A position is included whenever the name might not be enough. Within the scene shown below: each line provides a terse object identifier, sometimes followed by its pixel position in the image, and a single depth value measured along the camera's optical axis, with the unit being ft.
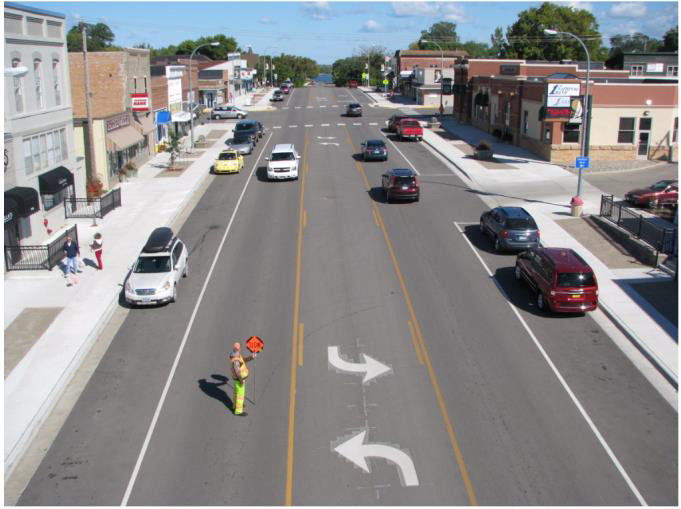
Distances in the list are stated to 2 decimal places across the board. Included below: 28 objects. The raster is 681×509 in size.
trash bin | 110.42
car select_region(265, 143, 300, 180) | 140.36
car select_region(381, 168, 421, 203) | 119.24
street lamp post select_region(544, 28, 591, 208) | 110.79
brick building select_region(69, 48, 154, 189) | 142.20
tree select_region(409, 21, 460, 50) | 636.56
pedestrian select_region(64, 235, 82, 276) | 83.61
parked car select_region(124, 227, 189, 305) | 76.02
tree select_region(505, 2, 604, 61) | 388.16
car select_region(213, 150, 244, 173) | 150.61
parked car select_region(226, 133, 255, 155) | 173.17
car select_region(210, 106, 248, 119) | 265.32
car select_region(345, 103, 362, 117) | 262.84
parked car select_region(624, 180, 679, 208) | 111.34
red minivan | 71.56
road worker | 53.16
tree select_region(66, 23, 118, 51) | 565.17
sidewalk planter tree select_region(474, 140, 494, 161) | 164.04
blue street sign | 110.22
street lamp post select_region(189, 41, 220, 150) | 183.75
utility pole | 117.91
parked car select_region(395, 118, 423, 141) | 194.08
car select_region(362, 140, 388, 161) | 160.56
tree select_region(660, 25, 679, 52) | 413.39
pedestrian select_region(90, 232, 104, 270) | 87.68
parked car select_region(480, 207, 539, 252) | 91.76
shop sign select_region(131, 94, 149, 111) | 153.48
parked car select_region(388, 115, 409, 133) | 207.16
